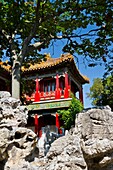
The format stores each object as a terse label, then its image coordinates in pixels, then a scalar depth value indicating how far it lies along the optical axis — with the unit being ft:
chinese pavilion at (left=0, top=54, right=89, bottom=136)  58.90
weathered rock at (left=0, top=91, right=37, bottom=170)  10.28
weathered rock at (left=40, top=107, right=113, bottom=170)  8.05
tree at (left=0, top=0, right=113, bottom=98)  22.48
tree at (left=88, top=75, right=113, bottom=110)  91.60
